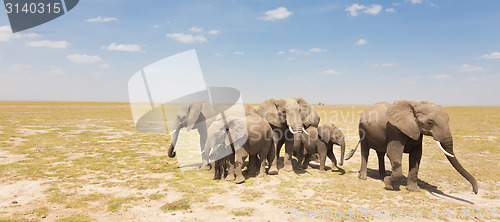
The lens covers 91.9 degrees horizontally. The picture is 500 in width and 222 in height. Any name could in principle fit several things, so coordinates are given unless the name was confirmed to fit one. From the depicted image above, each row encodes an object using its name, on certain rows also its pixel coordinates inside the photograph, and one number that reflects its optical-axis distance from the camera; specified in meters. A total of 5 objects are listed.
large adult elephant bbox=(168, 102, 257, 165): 9.93
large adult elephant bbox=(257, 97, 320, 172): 10.34
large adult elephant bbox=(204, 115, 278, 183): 8.72
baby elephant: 10.18
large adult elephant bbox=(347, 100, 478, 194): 7.16
